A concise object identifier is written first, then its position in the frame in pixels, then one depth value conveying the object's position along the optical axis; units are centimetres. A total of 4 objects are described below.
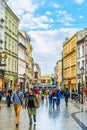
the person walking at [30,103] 981
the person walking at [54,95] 1766
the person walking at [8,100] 1841
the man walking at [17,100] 983
